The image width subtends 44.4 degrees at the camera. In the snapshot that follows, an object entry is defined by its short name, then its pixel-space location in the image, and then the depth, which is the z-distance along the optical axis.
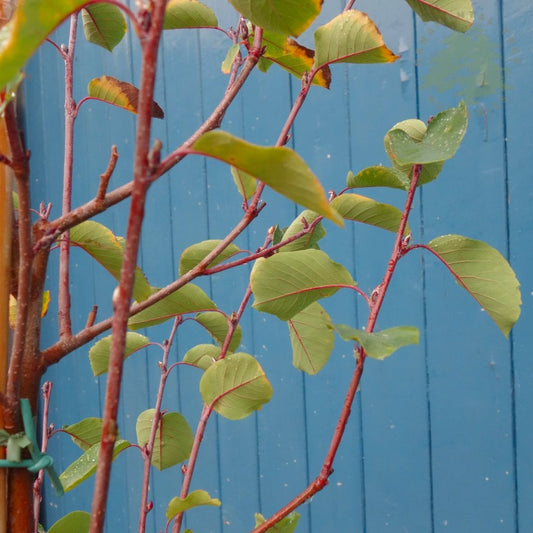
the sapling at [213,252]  0.28
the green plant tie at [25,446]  0.41
